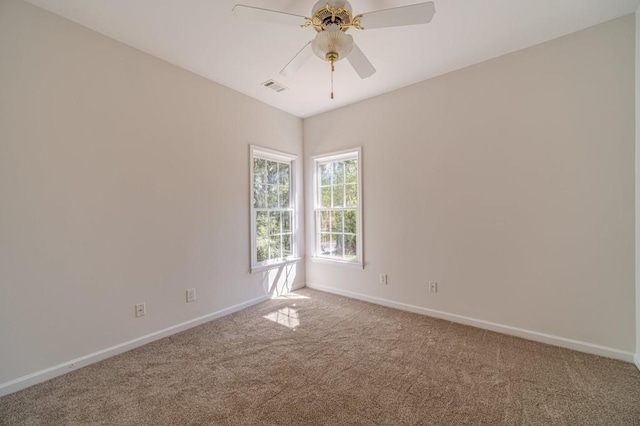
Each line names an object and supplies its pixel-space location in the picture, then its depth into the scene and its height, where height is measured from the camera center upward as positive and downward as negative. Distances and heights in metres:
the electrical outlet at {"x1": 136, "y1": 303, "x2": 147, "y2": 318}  2.50 -0.94
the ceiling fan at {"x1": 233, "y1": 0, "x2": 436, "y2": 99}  1.61 +1.20
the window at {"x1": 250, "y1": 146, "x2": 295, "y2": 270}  3.65 +0.01
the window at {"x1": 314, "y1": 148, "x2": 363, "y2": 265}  3.80 +0.02
